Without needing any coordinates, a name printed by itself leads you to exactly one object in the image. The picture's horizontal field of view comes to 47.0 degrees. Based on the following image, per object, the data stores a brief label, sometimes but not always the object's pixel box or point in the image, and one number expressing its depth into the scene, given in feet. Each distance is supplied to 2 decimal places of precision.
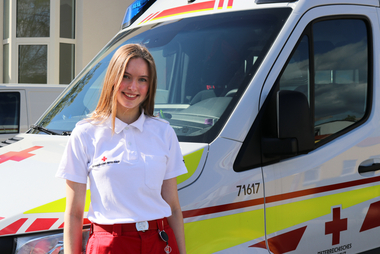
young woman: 5.47
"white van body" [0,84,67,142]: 23.73
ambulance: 6.72
